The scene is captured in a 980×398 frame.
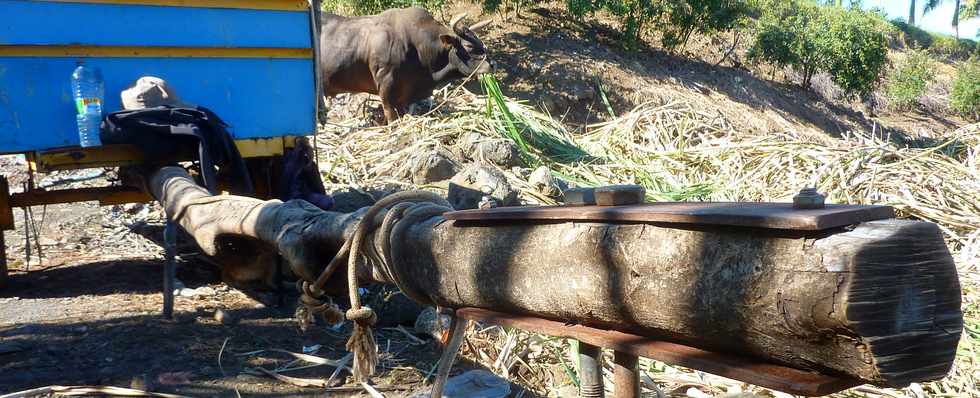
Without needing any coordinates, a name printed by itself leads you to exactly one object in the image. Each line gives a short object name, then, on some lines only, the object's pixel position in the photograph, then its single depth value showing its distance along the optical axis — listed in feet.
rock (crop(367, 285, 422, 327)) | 15.48
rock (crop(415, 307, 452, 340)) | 14.44
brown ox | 36.96
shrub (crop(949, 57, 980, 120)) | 73.26
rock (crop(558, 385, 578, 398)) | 12.35
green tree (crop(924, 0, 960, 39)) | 163.12
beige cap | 15.98
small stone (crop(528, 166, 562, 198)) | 24.80
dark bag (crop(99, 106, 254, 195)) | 15.37
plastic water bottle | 15.60
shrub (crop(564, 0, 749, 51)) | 52.65
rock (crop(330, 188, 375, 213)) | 20.52
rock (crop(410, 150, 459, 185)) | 24.47
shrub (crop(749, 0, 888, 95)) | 61.67
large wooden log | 3.50
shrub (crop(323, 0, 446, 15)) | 46.44
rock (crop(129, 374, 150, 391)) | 11.47
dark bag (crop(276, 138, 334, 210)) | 17.93
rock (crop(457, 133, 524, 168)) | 27.61
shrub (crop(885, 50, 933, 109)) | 71.82
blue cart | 15.57
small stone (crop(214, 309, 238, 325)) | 14.98
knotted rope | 6.57
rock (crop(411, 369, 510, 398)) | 11.88
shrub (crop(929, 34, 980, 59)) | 106.52
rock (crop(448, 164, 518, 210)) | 19.74
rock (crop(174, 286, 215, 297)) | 16.74
